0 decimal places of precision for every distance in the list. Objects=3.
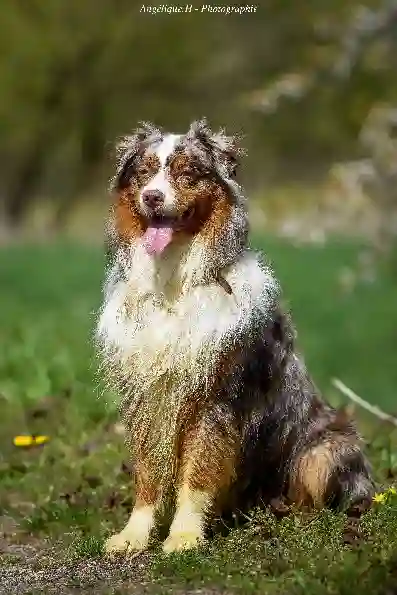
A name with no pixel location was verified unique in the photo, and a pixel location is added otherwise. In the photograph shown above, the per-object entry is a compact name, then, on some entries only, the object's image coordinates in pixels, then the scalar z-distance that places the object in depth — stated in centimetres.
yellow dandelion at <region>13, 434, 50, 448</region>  1351
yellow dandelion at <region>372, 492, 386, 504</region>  996
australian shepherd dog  929
